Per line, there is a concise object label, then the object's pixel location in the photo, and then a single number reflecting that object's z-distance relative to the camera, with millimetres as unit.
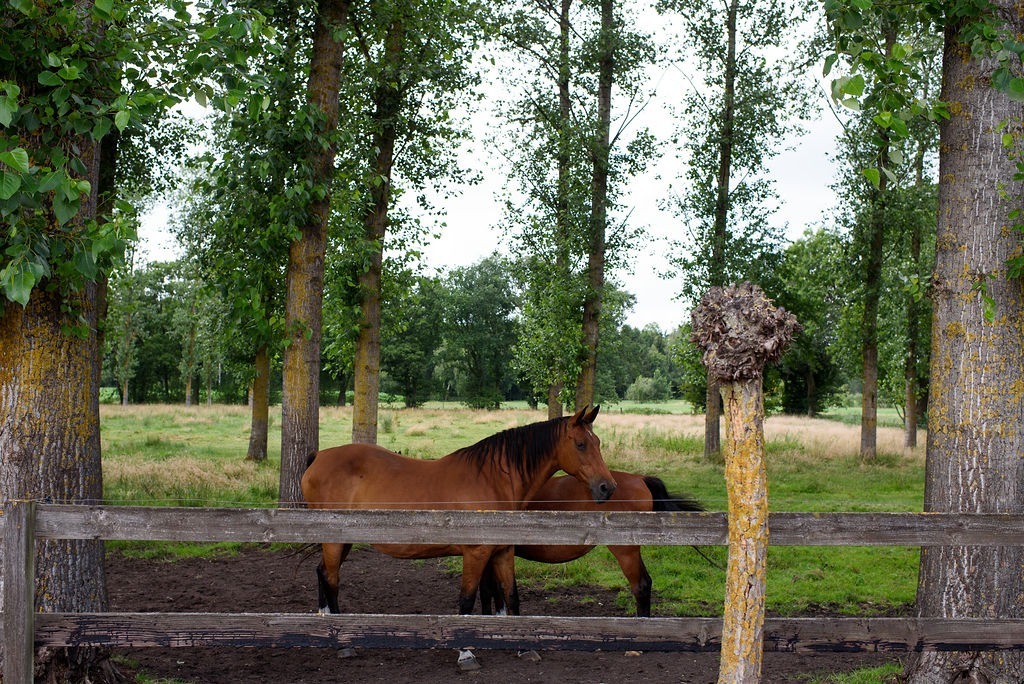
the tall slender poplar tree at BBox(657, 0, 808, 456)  23453
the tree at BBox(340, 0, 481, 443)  14062
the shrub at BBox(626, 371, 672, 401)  79625
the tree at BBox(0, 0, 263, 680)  5246
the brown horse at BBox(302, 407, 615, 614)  7500
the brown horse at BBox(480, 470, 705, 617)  8094
